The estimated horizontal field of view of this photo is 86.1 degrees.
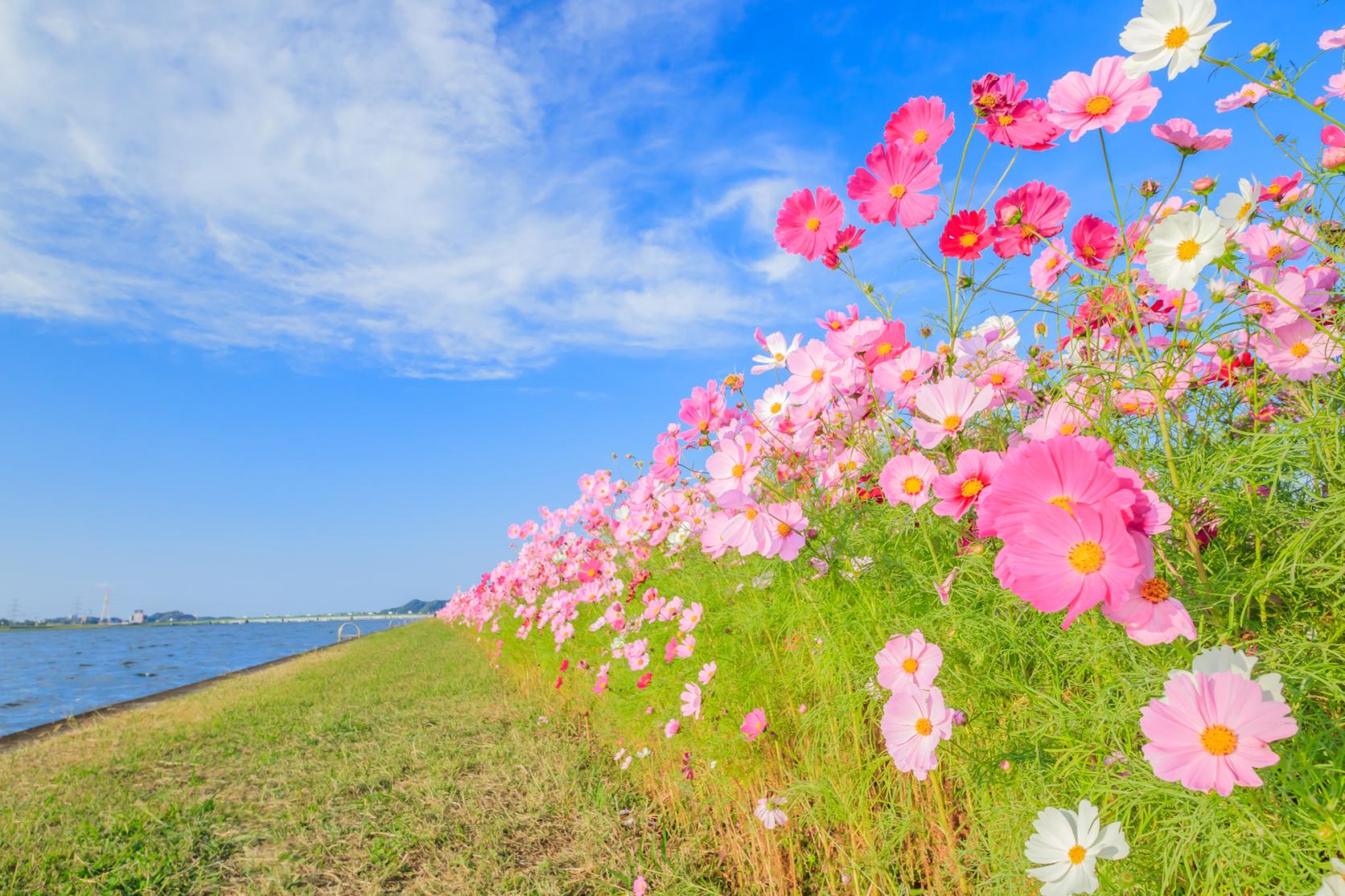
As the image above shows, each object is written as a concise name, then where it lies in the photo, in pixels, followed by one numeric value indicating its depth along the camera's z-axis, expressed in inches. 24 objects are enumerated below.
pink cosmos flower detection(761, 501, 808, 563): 55.8
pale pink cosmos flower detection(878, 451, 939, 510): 45.8
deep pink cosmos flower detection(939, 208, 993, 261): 46.6
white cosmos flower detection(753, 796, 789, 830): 75.6
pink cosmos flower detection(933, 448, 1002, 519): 40.4
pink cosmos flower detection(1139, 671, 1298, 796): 27.9
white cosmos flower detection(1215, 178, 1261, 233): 37.9
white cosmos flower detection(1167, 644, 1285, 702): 30.1
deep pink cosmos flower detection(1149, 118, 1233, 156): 42.6
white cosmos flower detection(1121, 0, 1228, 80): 34.0
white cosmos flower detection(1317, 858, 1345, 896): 28.4
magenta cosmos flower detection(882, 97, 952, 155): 48.3
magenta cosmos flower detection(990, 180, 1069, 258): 45.6
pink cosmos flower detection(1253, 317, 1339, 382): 39.2
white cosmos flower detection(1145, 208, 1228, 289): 33.2
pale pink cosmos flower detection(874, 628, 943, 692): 46.6
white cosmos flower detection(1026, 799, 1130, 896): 34.5
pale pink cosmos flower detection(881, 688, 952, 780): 45.8
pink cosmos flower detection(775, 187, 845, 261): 54.7
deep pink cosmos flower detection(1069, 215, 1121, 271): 48.1
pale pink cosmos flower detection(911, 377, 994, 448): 44.4
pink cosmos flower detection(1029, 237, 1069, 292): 51.8
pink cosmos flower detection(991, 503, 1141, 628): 28.2
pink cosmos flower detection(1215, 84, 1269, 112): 47.6
